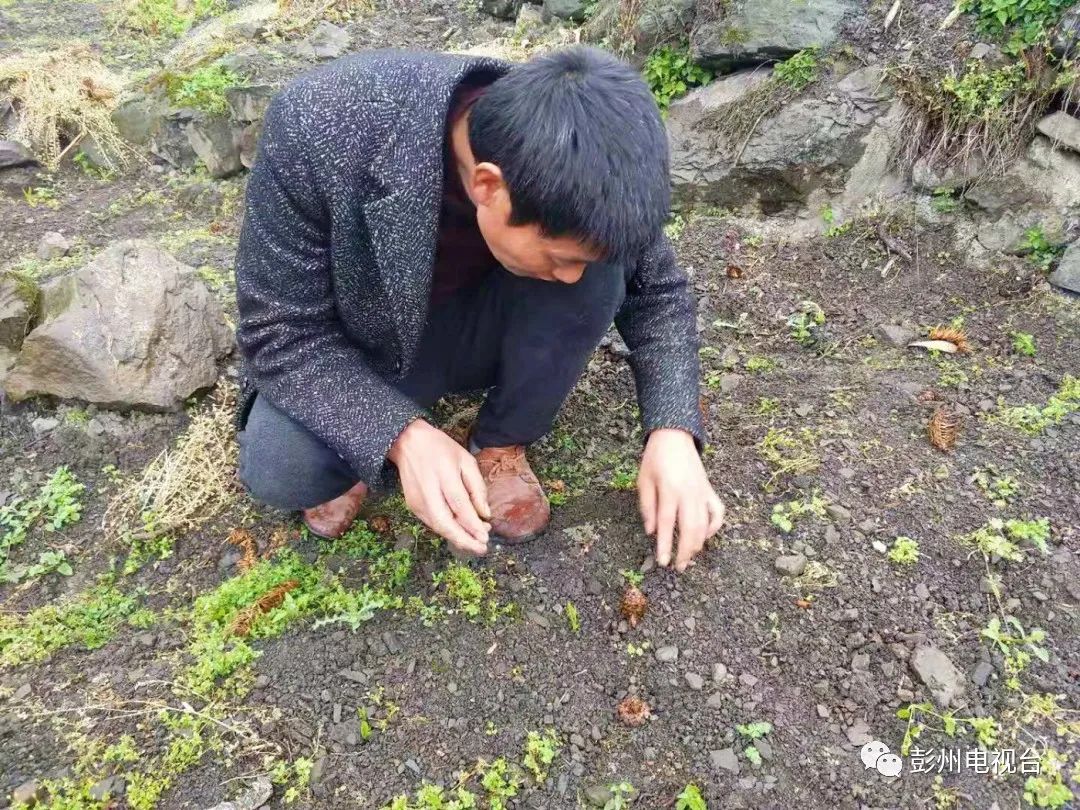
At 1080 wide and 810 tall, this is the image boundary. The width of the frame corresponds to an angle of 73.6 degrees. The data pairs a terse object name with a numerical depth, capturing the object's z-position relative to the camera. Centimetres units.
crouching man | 145
